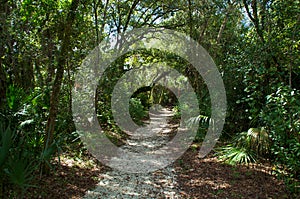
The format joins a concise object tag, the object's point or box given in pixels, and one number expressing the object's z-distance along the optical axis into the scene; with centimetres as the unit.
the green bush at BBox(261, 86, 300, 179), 332
